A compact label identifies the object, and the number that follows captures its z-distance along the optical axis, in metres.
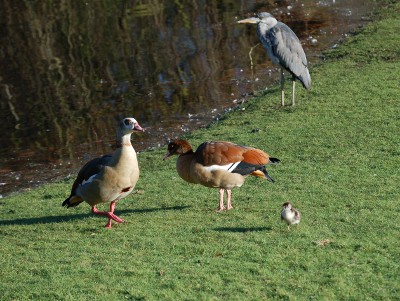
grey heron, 29.34
